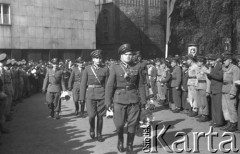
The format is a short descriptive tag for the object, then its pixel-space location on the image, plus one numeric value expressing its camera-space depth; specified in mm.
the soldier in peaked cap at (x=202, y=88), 10180
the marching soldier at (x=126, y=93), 6695
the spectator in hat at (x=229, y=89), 8541
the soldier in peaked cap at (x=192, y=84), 10898
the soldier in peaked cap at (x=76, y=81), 12062
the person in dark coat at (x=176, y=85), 11920
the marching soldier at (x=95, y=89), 8078
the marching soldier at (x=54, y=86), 10977
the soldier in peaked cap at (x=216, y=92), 9016
